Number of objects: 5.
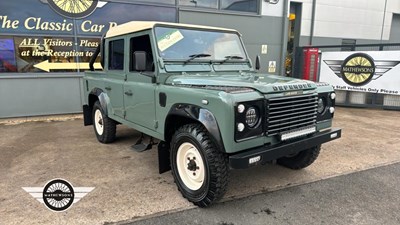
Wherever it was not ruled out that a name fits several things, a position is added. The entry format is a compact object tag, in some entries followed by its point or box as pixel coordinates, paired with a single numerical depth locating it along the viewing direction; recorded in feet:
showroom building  24.85
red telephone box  33.58
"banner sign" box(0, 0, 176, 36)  24.38
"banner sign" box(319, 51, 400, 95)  29.09
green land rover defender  9.72
